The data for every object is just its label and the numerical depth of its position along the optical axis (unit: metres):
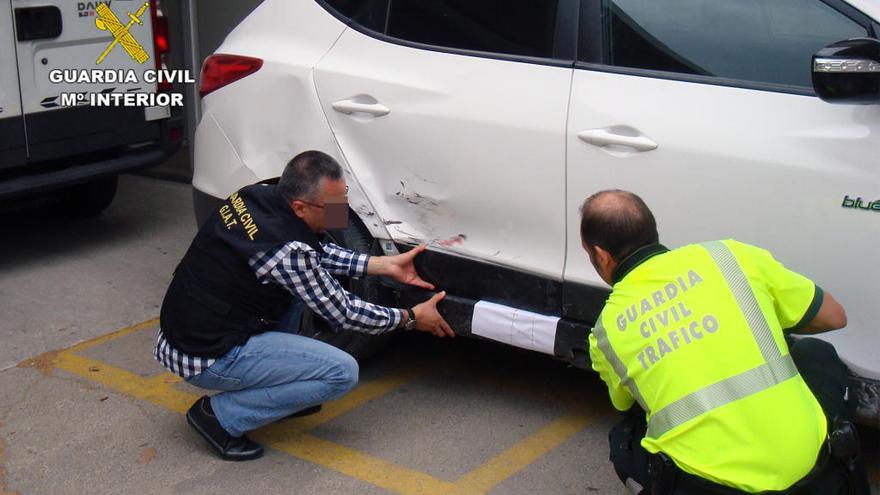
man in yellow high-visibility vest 2.47
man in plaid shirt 3.56
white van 5.59
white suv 3.24
